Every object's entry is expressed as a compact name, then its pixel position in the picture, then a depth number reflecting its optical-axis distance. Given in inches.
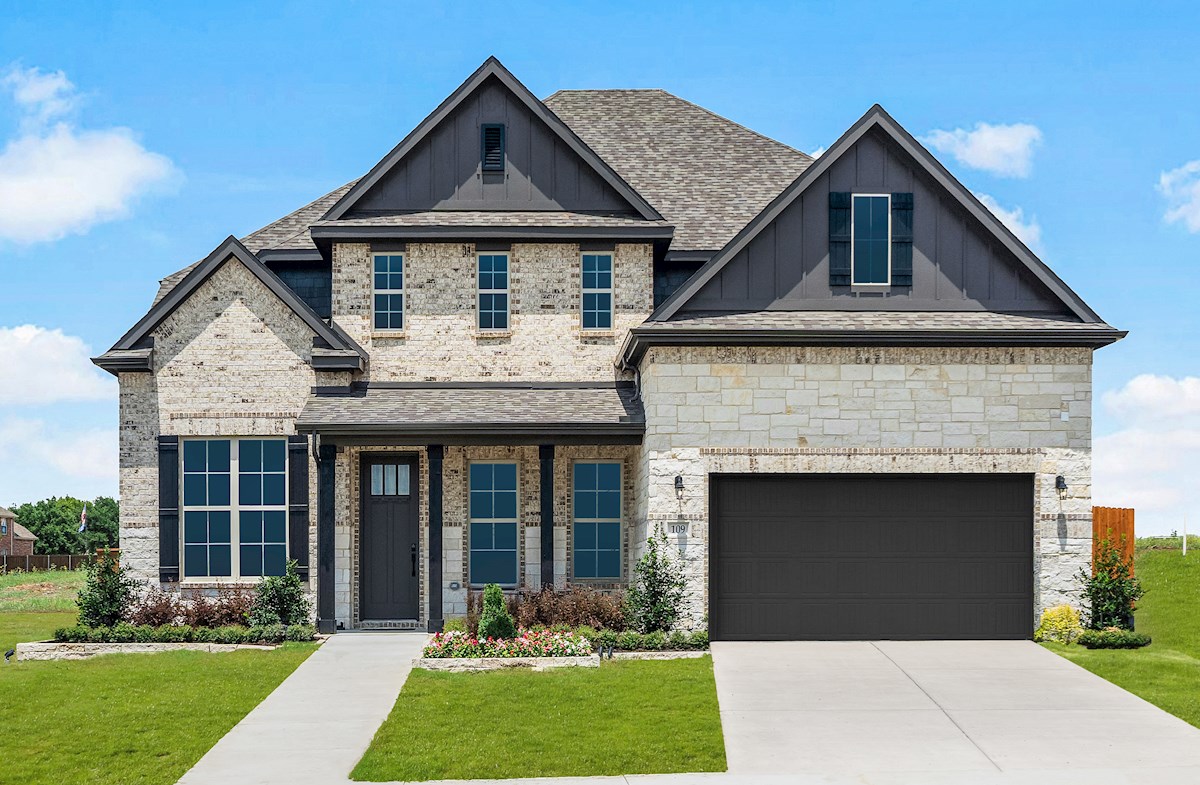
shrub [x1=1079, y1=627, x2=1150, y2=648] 684.7
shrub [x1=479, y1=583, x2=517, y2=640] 658.8
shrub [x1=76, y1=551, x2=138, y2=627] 743.7
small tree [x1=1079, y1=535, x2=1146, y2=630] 703.7
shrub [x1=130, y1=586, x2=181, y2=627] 743.1
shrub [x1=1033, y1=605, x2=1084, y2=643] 698.8
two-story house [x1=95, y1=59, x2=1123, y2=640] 712.4
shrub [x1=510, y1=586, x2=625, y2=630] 713.6
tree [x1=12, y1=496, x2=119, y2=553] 3415.4
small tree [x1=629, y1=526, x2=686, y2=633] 698.2
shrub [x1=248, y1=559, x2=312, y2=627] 741.3
